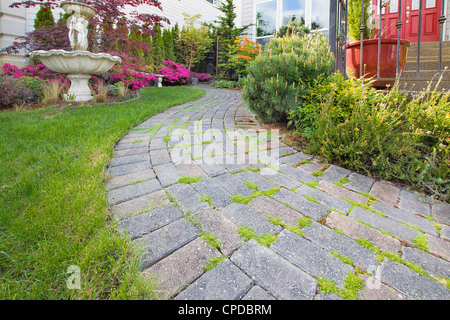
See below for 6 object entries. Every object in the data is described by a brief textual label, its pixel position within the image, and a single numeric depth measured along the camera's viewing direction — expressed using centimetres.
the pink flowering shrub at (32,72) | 480
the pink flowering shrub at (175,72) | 790
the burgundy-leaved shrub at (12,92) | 390
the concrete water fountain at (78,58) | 392
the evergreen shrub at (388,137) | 172
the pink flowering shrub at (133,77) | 514
